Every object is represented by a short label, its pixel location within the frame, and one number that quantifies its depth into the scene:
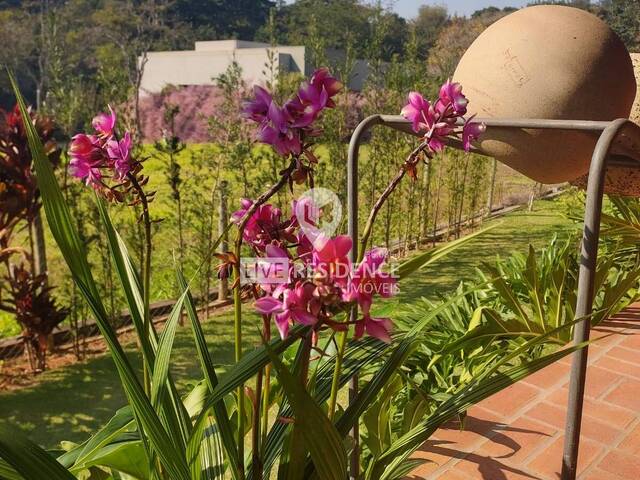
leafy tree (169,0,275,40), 38.38
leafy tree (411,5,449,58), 34.96
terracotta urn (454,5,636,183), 1.36
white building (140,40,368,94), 23.95
